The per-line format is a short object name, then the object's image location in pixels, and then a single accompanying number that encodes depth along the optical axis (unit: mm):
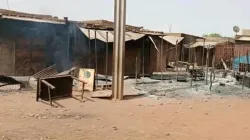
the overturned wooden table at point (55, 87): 10984
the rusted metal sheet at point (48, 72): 15091
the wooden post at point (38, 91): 10923
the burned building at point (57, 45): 17109
